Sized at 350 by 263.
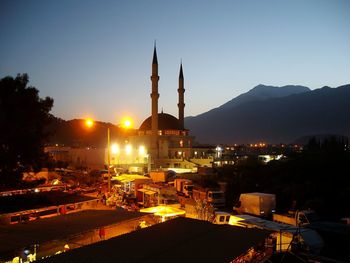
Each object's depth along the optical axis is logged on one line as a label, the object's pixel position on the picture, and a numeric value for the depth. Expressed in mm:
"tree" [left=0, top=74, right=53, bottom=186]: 14508
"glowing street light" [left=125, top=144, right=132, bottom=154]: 50469
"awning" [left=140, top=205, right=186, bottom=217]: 16369
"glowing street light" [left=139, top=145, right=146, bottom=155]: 50469
